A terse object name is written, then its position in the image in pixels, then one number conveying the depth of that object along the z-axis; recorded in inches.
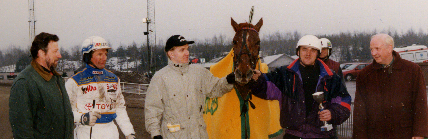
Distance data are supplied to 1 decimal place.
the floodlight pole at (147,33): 902.2
